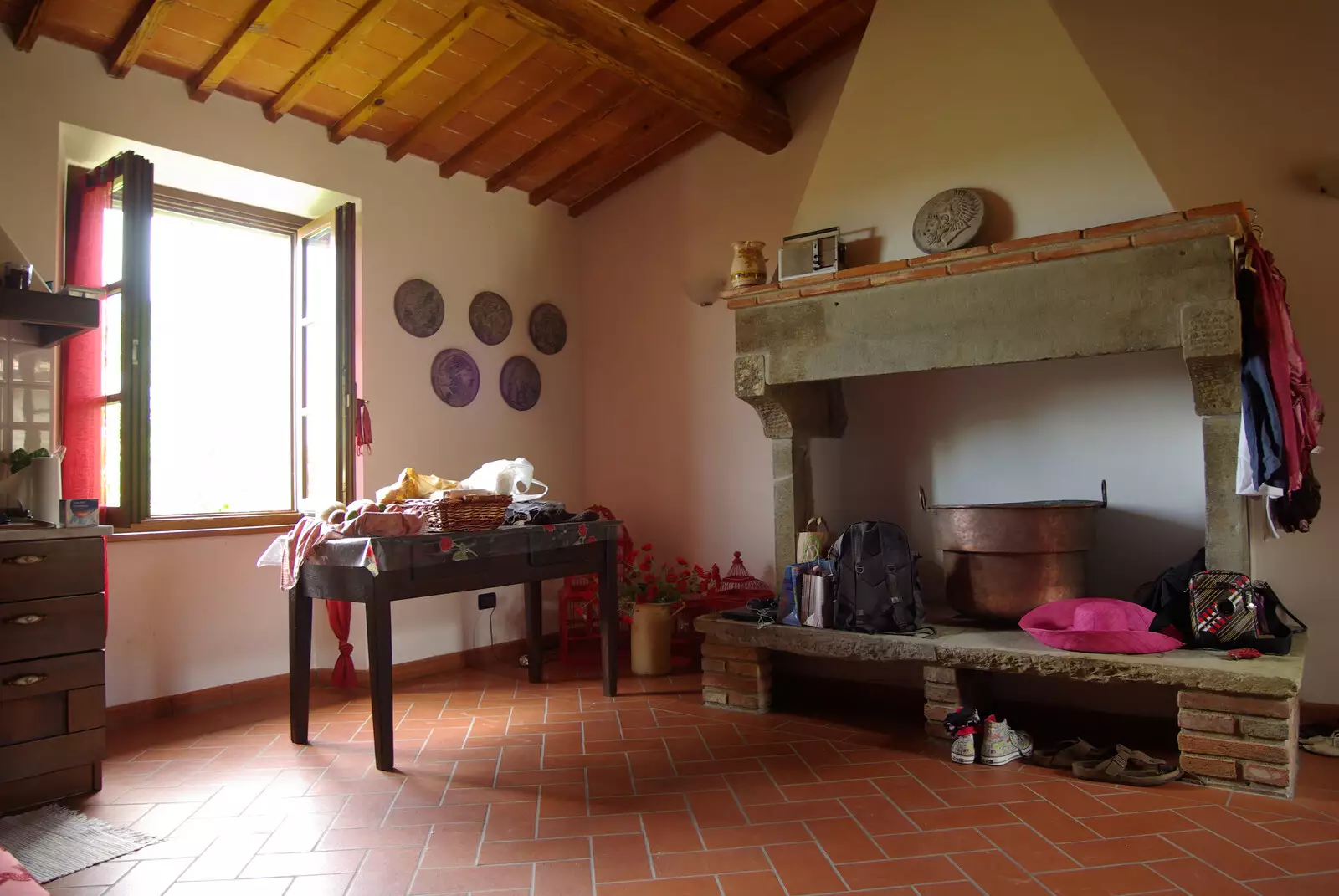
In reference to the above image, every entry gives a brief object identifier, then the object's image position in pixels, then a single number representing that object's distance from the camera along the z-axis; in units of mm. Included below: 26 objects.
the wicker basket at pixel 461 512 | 3434
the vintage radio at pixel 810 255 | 3895
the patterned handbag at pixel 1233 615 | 2980
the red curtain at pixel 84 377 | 3705
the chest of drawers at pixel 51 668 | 2822
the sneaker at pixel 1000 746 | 3152
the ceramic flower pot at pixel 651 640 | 4648
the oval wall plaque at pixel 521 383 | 5332
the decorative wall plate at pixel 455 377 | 4945
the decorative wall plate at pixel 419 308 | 4766
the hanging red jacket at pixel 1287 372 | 2949
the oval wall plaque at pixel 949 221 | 3549
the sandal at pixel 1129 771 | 2912
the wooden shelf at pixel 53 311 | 3074
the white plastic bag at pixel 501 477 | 3805
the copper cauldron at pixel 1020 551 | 3414
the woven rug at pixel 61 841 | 2402
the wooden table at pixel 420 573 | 3145
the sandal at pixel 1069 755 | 3123
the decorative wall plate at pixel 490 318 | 5152
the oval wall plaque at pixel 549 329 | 5523
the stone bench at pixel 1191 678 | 2750
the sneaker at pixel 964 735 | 3166
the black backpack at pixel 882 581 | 3547
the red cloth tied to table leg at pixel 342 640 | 4359
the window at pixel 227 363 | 3859
